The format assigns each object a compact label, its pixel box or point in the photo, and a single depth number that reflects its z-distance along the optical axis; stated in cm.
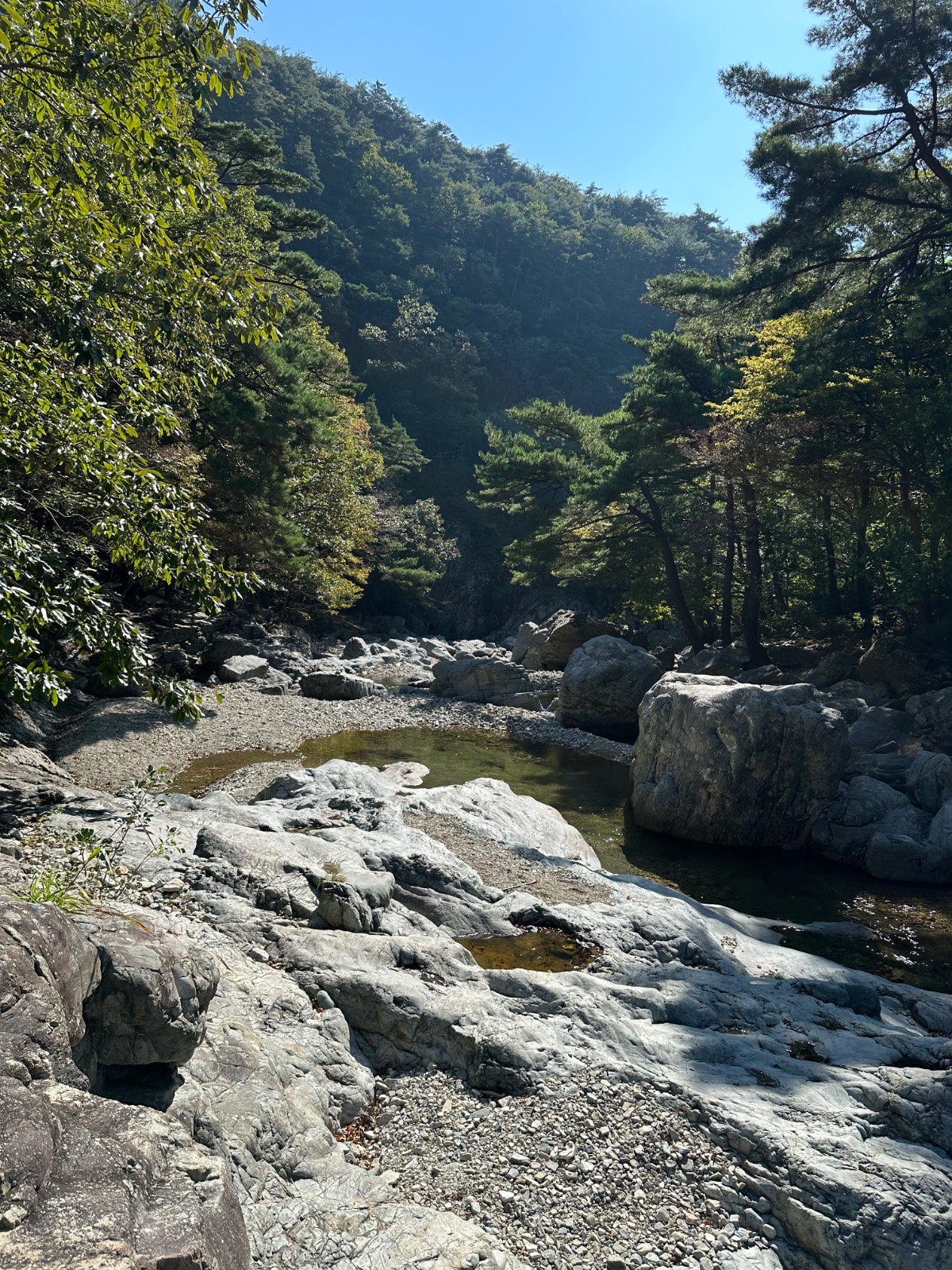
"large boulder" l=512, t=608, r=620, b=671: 2581
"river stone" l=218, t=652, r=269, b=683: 2009
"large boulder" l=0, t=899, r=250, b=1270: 216
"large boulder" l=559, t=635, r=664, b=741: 1964
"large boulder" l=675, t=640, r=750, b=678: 2220
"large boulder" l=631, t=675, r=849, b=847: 1244
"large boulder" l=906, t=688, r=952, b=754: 1538
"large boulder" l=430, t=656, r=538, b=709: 2259
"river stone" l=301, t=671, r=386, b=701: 2078
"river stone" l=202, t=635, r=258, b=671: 2127
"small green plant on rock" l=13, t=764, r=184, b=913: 420
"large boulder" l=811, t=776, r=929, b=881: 1170
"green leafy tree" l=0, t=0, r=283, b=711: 456
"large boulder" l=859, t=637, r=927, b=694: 1848
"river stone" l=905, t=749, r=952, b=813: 1288
